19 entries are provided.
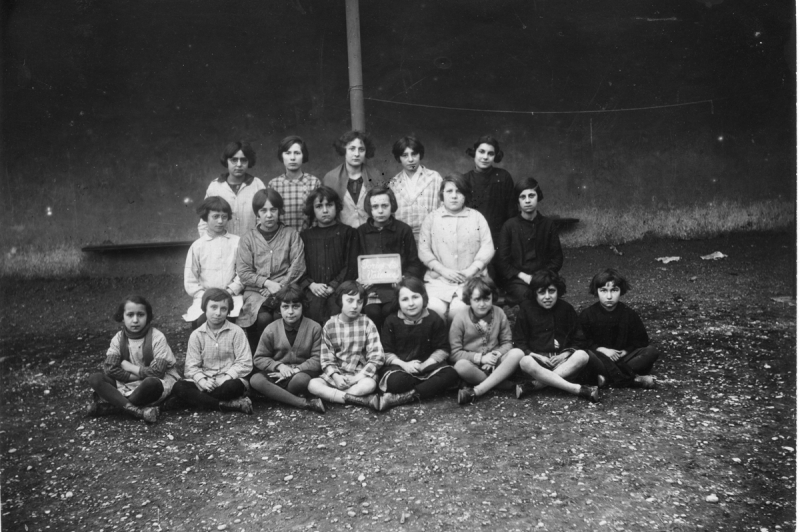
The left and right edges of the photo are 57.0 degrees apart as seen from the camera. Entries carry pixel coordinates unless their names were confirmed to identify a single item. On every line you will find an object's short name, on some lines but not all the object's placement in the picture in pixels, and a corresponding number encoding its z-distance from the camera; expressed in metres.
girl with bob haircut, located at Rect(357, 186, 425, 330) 4.64
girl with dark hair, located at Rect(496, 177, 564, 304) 4.98
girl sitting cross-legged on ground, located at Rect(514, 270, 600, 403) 4.14
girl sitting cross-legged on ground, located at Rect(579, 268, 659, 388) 4.20
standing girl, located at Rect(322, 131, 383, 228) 5.03
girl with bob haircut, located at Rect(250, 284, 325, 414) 4.10
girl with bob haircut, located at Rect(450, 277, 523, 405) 4.12
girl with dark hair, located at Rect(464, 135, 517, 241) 5.28
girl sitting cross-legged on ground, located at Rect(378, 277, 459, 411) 4.09
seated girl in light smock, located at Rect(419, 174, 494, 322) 4.80
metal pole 5.90
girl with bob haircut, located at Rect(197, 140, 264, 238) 5.05
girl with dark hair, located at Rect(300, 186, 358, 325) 4.69
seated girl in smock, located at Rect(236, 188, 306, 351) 4.57
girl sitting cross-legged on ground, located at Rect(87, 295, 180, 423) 3.96
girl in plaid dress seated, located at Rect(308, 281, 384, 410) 4.09
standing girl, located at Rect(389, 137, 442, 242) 5.08
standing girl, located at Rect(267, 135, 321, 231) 5.01
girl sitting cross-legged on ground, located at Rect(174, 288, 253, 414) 4.02
